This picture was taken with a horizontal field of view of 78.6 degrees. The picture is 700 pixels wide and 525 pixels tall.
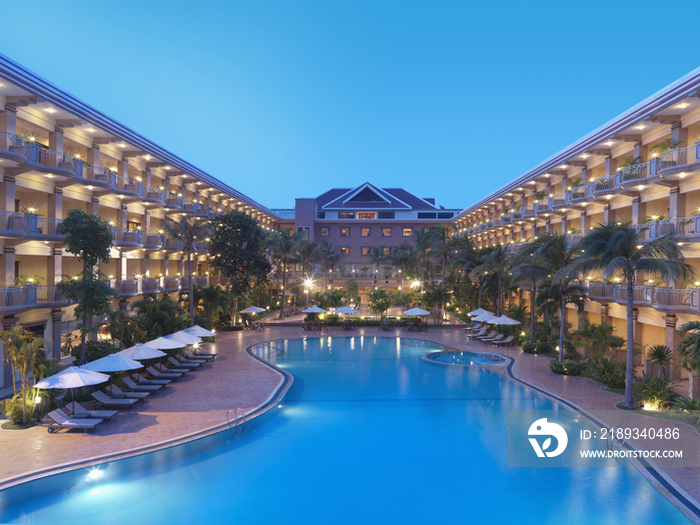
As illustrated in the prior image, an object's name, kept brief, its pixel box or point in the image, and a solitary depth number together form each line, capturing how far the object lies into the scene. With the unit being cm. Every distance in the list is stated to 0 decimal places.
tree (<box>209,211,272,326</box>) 3344
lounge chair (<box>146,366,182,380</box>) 1854
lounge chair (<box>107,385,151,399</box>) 1539
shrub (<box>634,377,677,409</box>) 1448
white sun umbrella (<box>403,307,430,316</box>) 3165
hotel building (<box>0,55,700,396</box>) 1772
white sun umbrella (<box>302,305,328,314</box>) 3312
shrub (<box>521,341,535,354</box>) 2499
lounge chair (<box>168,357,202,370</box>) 2044
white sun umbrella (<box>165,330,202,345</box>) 1967
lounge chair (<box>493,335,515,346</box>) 2727
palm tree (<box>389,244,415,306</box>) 4846
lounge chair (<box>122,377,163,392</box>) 1638
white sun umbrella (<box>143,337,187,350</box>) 1833
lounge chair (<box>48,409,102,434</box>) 1251
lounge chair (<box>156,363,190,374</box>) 1936
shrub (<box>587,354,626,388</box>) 1731
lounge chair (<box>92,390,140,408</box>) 1460
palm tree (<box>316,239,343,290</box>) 5065
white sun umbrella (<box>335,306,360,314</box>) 3319
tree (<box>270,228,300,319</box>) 4219
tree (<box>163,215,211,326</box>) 2831
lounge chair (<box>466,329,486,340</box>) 2969
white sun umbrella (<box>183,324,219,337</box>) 2217
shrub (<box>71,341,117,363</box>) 1784
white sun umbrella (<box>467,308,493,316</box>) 3030
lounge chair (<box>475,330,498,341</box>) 2892
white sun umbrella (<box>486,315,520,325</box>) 2666
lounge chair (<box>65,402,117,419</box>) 1323
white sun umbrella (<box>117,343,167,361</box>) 1626
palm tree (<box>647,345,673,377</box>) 1612
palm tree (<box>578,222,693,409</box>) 1337
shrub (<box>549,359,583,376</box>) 1950
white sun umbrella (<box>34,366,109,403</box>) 1234
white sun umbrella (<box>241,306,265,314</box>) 3228
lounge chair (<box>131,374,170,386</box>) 1731
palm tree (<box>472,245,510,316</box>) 3125
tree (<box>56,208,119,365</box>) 1677
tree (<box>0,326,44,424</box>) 1337
